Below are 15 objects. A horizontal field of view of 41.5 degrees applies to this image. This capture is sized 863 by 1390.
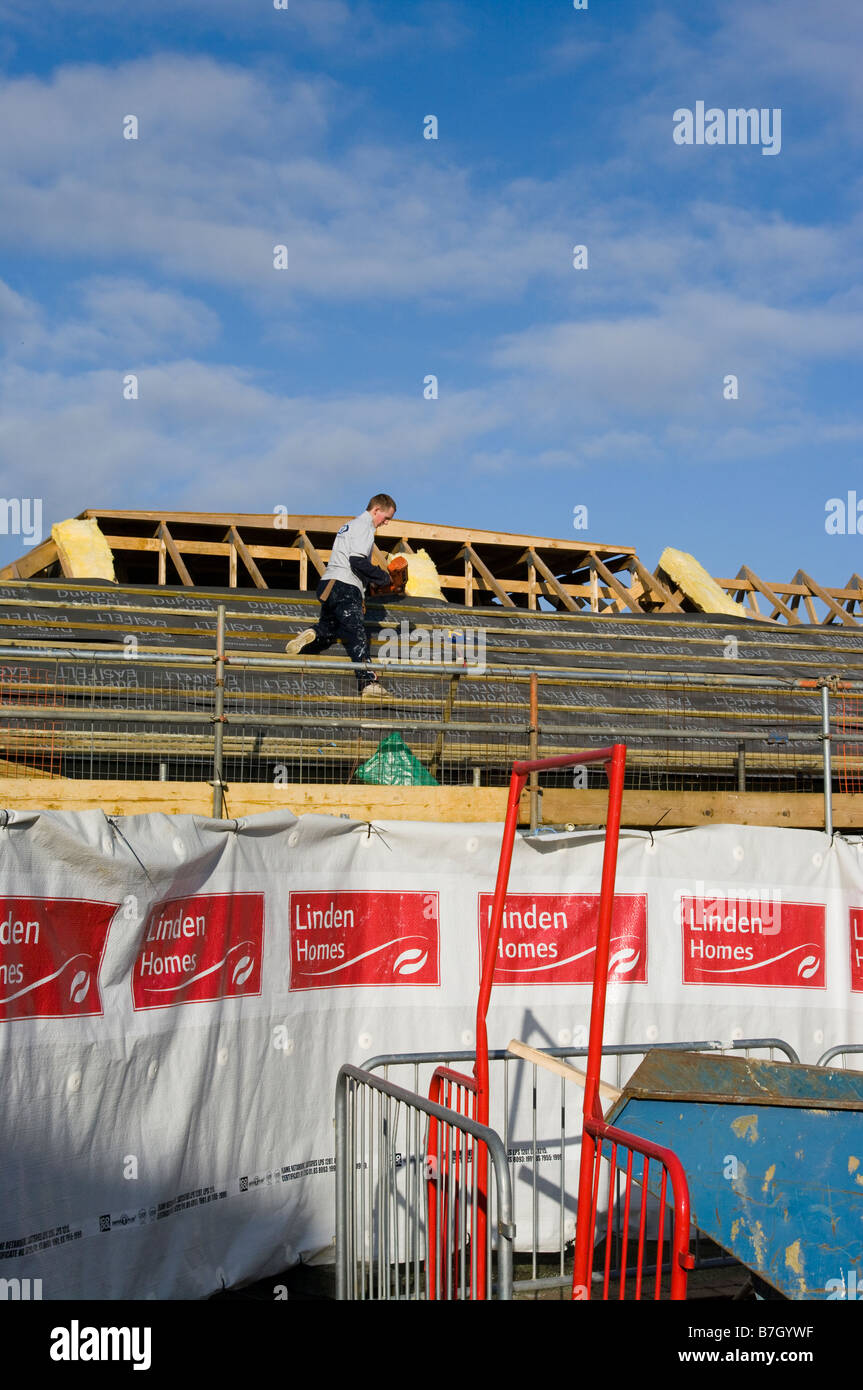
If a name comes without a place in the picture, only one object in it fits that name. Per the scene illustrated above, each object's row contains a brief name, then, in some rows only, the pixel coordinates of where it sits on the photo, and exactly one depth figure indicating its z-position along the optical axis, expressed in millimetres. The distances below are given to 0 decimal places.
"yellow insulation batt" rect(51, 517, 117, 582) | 15266
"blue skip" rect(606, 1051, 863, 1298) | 4340
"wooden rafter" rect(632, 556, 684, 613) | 18234
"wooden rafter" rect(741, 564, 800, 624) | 19839
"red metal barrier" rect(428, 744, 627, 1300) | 4141
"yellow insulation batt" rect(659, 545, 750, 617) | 18516
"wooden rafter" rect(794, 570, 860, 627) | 20047
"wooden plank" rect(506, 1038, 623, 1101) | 4570
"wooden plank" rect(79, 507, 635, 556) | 17547
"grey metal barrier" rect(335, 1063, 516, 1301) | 4152
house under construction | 8438
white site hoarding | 5398
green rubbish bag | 8820
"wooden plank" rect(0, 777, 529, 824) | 7480
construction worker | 10289
